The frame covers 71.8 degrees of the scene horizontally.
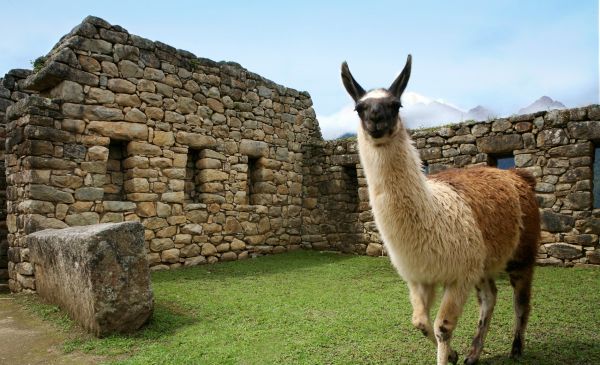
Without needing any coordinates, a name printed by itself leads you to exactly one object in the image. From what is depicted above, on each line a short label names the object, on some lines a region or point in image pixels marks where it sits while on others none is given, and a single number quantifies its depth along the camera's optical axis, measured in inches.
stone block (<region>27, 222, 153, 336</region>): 153.1
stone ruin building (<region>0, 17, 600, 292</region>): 256.2
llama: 108.1
